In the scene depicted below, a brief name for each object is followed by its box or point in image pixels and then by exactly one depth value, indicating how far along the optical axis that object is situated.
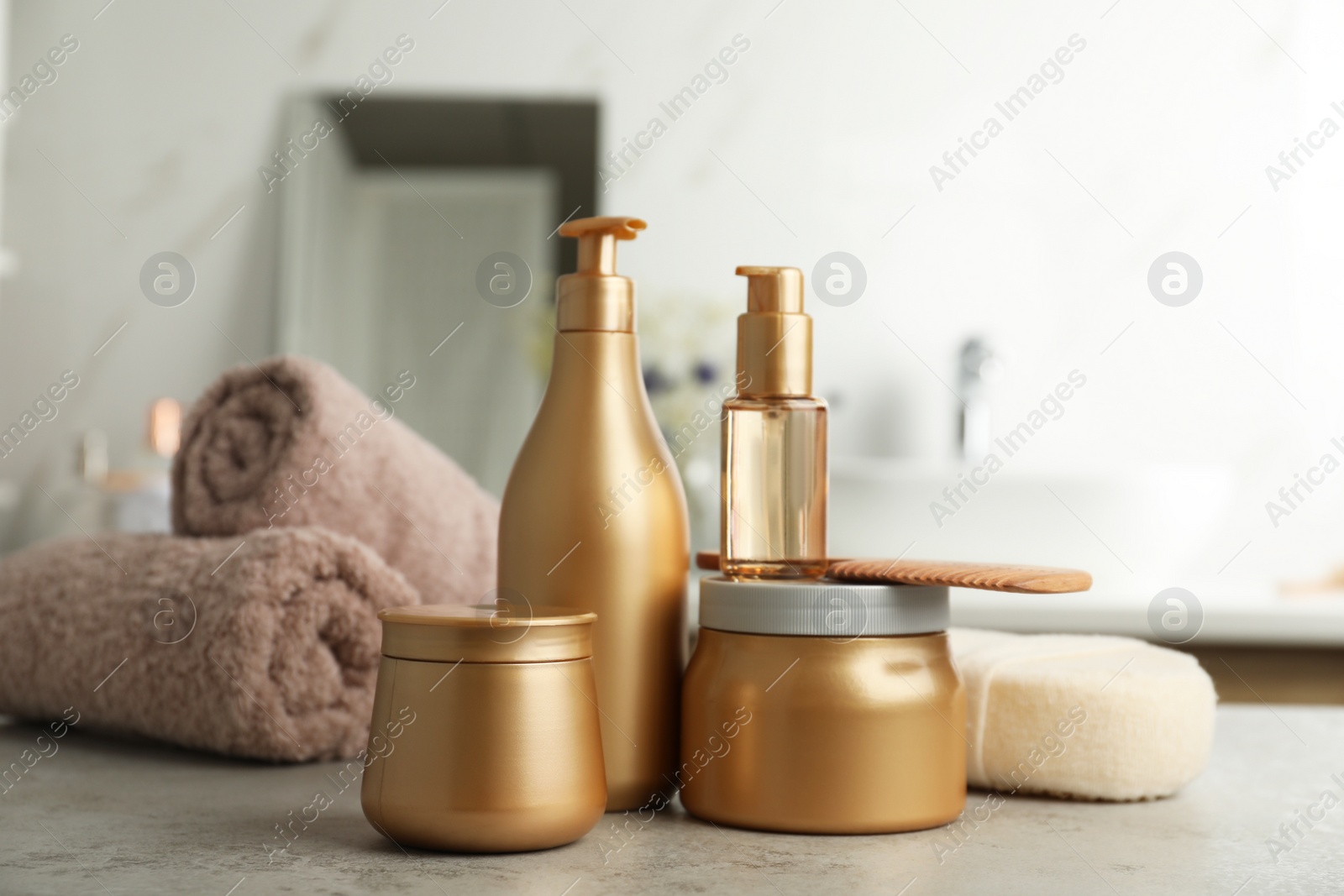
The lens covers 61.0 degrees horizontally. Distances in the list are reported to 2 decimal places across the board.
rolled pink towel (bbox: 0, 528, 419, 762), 0.54
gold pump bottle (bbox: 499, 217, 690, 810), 0.45
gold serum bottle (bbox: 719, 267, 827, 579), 0.46
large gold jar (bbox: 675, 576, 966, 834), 0.41
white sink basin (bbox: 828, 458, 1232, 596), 1.45
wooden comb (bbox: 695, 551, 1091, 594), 0.39
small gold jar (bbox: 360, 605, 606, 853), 0.37
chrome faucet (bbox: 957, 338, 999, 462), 1.82
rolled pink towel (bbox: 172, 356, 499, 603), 0.60
